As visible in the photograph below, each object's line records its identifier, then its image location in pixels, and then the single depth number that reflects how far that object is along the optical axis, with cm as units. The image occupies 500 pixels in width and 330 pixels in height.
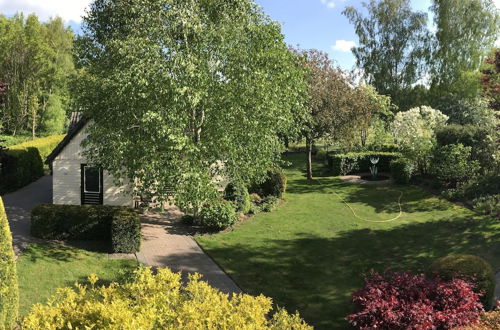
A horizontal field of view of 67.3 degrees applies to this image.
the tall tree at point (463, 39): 4144
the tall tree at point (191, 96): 1280
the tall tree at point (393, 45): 4569
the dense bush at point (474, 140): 2234
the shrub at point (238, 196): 1848
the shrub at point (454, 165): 2144
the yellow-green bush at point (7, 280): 818
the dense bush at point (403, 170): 2401
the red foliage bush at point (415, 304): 800
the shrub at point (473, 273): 917
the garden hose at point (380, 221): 1796
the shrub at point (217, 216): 1630
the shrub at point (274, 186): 2152
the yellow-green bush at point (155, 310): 445
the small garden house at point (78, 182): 1894
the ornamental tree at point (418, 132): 2489
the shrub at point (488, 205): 1752
